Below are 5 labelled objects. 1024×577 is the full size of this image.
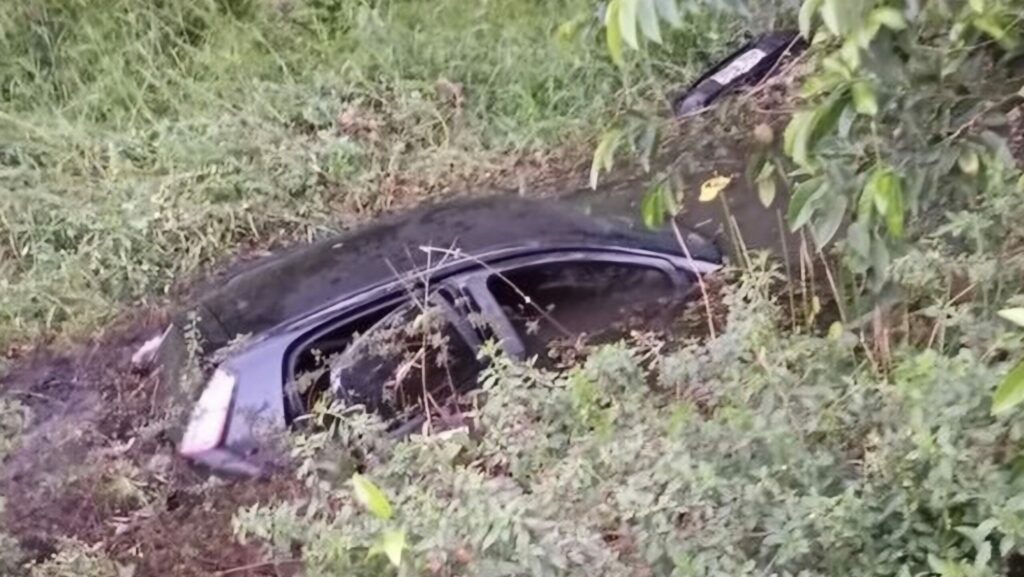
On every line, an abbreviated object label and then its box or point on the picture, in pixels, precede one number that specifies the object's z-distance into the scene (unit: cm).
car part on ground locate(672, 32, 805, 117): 524
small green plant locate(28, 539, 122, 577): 373
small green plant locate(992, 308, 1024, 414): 138
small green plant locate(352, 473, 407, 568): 217
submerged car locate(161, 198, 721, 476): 388
